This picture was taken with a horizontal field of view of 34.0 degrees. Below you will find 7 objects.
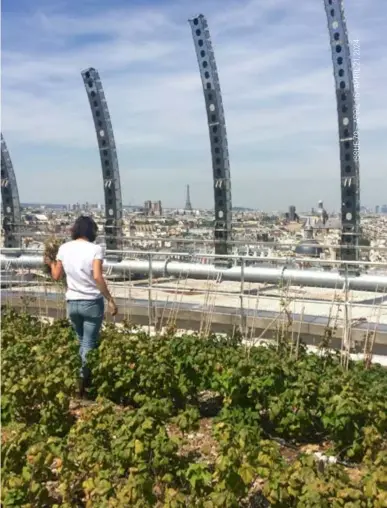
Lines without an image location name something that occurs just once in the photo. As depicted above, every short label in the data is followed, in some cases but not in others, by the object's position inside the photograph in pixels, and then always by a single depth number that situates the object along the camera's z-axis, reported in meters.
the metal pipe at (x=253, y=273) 8.05
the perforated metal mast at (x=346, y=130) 8.66
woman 5.16
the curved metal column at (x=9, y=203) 12.51
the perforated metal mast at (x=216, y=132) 9.82
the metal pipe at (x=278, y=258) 6.67
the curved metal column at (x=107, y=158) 11.00
